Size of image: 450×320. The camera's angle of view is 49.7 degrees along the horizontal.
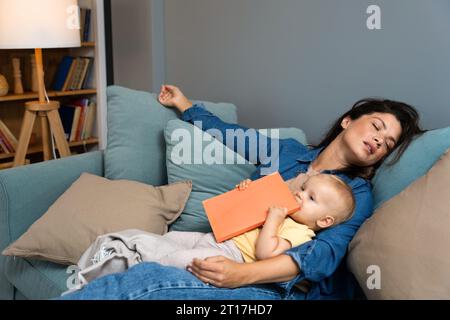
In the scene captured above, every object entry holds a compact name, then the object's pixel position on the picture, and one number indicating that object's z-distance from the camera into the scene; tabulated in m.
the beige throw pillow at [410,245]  0.99
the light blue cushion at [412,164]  1.32
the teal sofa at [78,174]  1.38
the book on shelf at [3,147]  3.06
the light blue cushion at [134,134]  1.77
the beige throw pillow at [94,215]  1.45
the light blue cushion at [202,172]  1.66
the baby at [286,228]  1.24
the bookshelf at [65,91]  3.15
